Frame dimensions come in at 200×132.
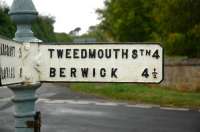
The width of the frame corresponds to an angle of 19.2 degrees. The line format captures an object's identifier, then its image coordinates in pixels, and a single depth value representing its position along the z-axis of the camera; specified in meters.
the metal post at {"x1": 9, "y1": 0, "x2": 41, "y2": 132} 2.95
